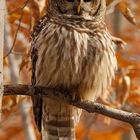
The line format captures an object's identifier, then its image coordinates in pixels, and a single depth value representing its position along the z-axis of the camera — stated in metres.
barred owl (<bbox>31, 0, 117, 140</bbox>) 8.84
